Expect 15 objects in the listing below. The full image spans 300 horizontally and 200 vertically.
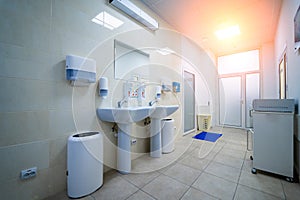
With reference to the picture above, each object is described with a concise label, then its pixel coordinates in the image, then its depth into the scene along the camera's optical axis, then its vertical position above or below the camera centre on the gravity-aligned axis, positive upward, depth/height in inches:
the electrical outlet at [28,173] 42.2 -24.9
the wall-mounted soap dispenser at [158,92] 95.0 +7.0
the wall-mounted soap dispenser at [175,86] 113.9 +13.9
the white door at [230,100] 171.0 +2.0
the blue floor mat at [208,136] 121.1 -36.3
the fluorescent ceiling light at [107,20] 62.9 +42.7
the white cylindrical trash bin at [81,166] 46.7 -24.7
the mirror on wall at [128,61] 71.9 +25.6
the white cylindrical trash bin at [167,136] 88.7 -24.8
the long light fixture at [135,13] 68.4 +53.9
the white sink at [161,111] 77.3 -6.3
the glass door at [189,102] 137.6 -0.8
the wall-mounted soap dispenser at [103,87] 61.2 +7.0
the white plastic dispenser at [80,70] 50.7 +13.2
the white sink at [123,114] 54.0 -6.0
